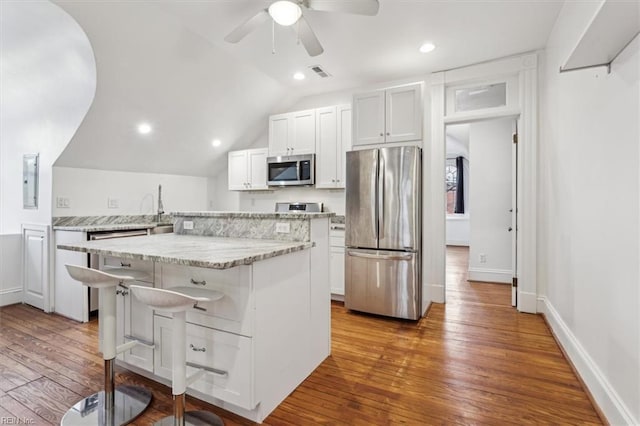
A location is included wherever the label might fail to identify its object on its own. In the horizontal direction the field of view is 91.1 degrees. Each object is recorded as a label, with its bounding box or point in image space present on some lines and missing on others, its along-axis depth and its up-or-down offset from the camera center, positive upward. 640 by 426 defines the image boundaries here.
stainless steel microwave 4.16 +0.57
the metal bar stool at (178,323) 1.40 -0.53
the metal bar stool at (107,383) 1.70 -0.97
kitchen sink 3.91 -0.22
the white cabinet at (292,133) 4.20 +1.09
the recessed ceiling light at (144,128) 3.69 +1.00
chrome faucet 4.55 +0.13
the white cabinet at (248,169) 4.76 +0.66
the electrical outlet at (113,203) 3.95 +0.12
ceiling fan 2.00 +1.34
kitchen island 1.65 -0.58
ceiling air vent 3.66 +1.69
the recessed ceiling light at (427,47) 3.08 +1.64
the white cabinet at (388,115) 3.21 +1.02
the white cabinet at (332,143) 3.95 +0.88
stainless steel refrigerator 3.10 -0.20
